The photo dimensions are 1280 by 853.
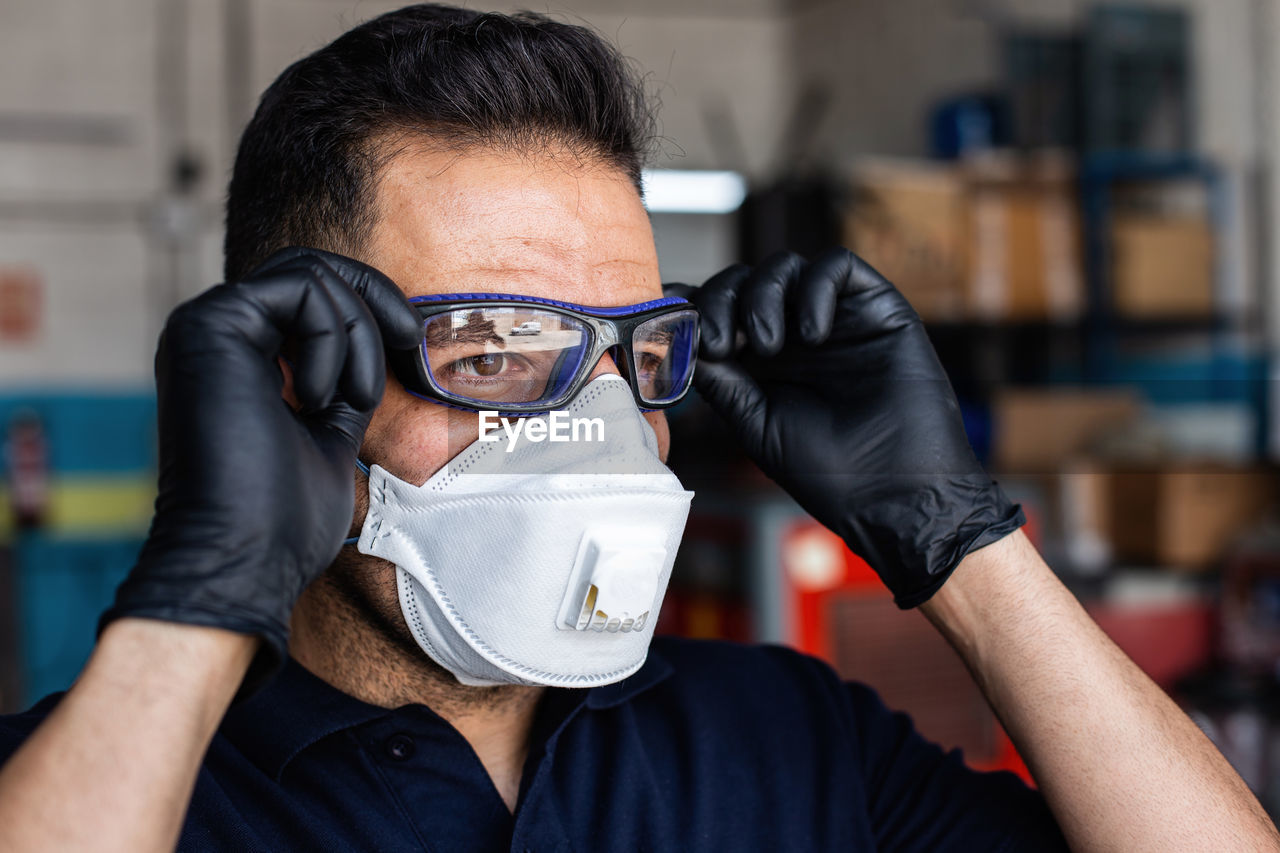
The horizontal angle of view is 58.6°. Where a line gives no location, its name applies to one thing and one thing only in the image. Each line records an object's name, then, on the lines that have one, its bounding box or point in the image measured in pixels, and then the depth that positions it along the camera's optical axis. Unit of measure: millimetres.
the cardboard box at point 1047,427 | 3615
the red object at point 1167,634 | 3131
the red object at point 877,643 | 2715
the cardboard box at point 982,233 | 3984
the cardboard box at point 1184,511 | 3348
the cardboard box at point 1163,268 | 4031
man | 769
